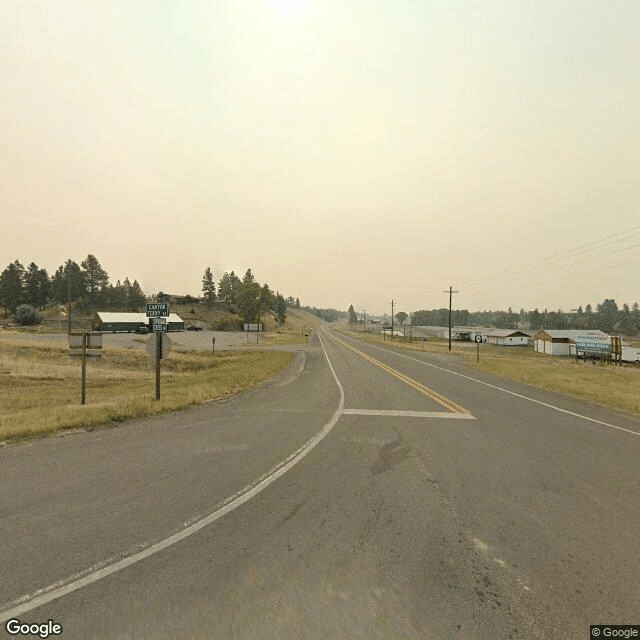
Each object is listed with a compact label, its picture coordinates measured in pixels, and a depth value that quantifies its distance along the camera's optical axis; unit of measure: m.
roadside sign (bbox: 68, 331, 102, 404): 12.09
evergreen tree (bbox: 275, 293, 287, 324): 155.55
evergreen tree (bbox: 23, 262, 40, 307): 105.94
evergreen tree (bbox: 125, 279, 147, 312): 125.12
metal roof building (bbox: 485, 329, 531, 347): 82.38
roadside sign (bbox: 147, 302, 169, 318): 12.29
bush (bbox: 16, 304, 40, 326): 82.80
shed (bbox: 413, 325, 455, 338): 113.22
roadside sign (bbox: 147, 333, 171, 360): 11.83
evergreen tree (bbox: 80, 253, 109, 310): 121.57
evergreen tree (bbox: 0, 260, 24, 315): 100.50
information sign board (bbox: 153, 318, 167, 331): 12.16
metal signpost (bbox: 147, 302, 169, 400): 12.02
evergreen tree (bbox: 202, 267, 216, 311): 142.38
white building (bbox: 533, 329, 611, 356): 58.06
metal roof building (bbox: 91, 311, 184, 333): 81.85
